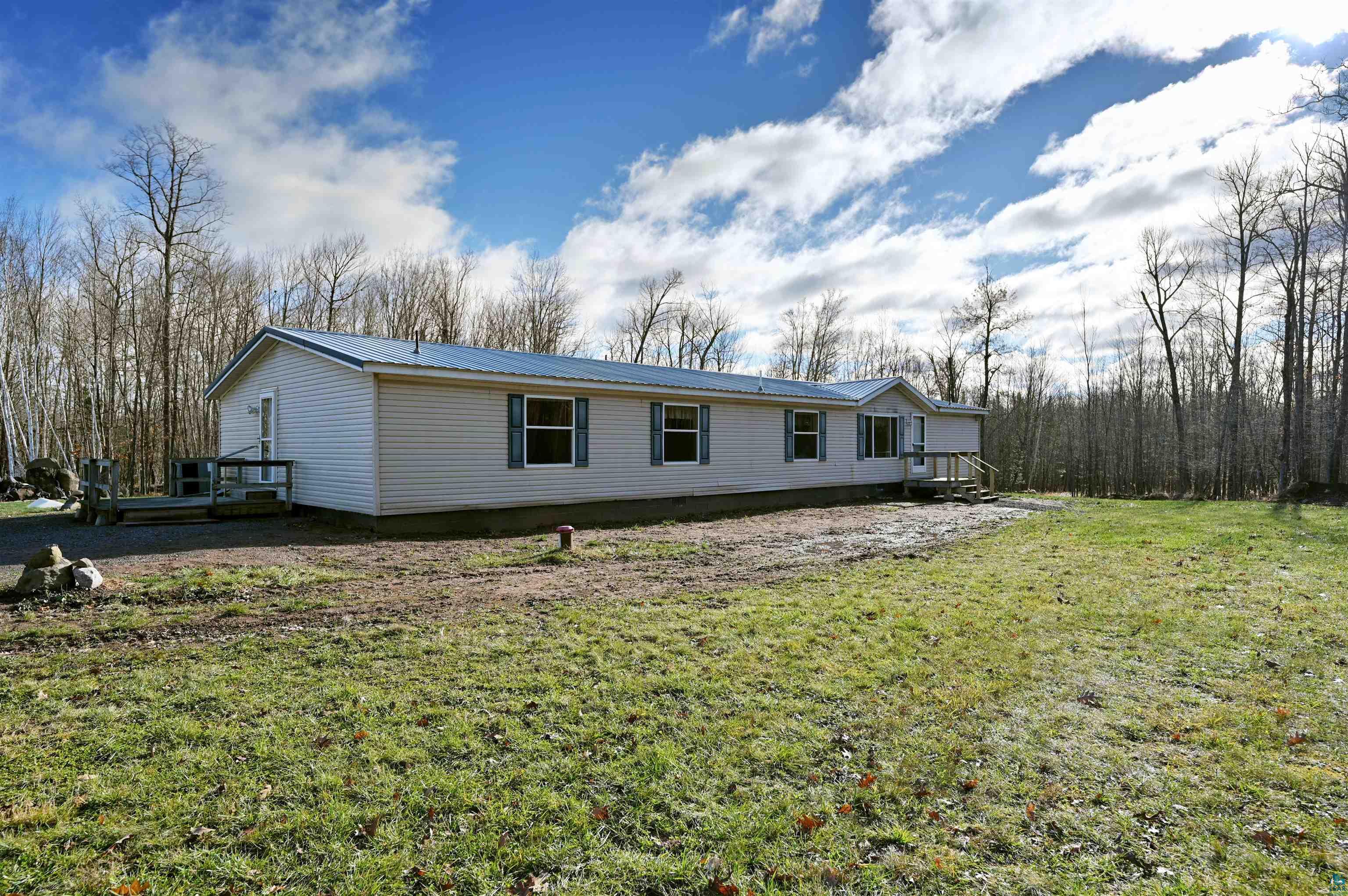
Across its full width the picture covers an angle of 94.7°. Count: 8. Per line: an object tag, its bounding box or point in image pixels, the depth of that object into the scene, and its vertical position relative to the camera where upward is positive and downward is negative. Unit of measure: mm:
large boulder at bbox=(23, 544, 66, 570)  5813 -946
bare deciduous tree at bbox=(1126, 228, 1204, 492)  23516 +6766
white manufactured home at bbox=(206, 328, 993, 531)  10297 +452
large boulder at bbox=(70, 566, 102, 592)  5809 -1133
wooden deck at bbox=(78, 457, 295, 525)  10266 -768
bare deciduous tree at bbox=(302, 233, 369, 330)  24062 +7307
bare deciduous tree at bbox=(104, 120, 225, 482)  18294 +7915
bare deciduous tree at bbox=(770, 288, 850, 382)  34344 +6505
